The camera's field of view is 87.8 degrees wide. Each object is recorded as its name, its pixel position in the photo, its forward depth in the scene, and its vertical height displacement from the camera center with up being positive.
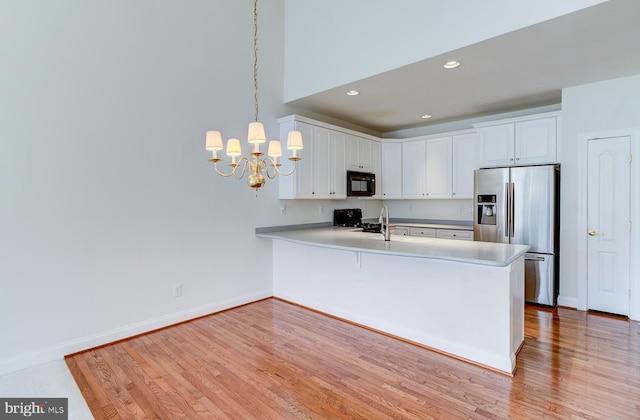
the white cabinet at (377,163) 5.49 +0.74
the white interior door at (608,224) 3.62 -0.19
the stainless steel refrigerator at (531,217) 3.96 -0.12
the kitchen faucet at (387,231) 3.24 -0.24
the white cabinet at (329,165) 4.49 +0.60
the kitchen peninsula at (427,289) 2.55 -0.76
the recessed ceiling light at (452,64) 3.13 +1.37
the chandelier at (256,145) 2.52 +0.50
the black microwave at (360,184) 4.97 +0.36
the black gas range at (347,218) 5.28 -0.17
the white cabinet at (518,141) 4.14 +0.87
